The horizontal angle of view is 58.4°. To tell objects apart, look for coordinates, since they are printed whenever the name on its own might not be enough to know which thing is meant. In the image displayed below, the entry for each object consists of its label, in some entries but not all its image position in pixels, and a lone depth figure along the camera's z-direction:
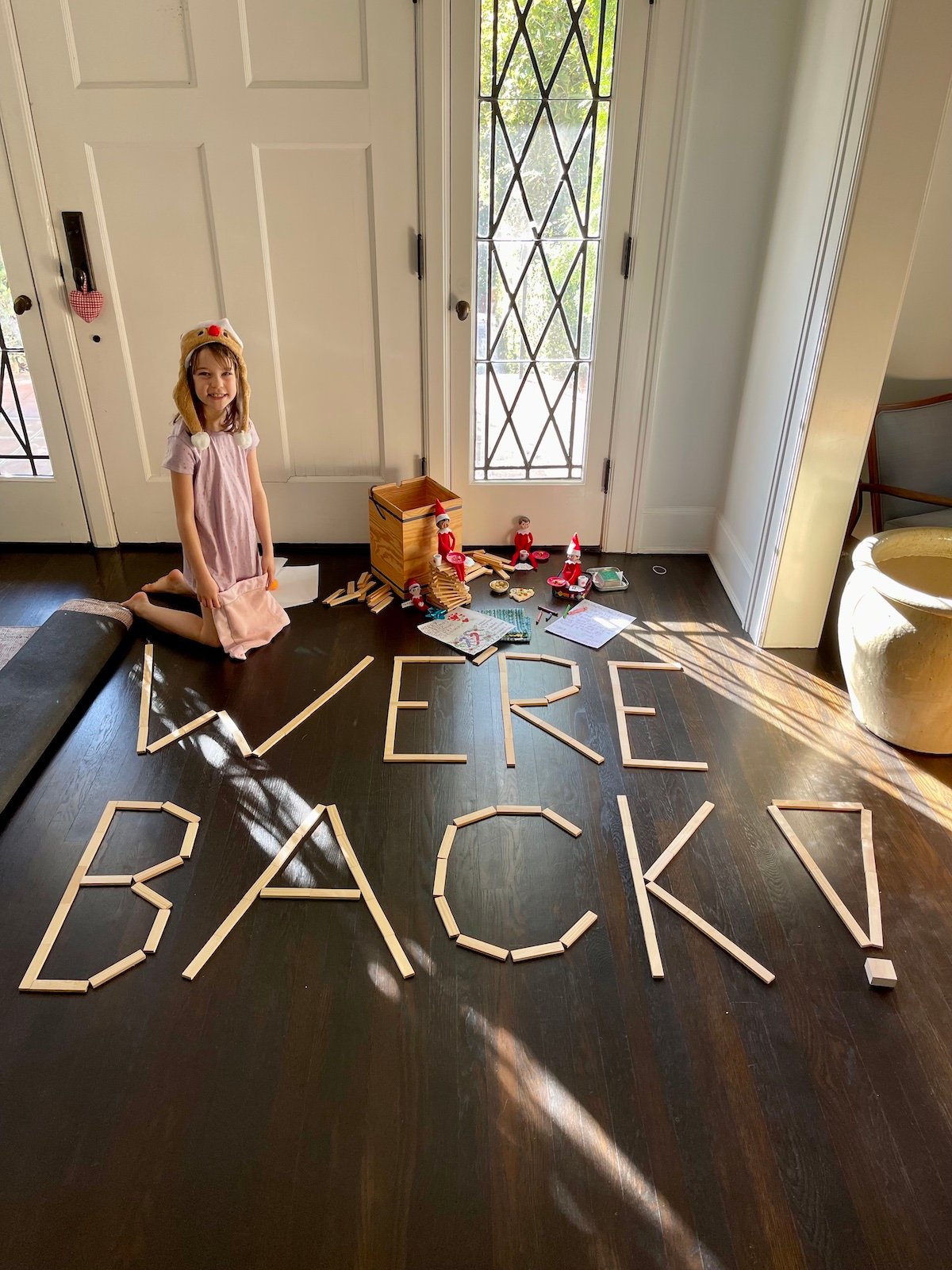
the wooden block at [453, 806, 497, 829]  2.26
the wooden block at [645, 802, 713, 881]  2.13
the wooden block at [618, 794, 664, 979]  1.91
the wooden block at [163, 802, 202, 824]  2.26
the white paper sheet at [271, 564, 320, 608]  3.34
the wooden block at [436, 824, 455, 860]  2.15
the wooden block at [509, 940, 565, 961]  1.91
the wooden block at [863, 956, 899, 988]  1.85
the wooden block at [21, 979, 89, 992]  1.82
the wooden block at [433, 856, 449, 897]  2.06
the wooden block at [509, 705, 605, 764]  2.52
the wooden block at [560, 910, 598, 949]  1.94
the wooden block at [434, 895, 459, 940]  1.95
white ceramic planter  2.38
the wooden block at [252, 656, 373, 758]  2.54
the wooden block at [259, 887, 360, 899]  2.04
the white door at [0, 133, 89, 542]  3.16
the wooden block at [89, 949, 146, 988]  1.84
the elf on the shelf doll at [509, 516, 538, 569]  3.61
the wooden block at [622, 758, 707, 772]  2.49
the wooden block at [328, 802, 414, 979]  1.89
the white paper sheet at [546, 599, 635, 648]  3.11
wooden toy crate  3.25
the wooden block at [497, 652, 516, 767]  2.50
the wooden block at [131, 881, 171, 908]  2.02
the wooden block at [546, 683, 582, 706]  2.77
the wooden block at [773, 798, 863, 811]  2.34
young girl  2.68
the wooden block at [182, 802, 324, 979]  1.89
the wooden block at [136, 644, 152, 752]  2.54
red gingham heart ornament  3.18
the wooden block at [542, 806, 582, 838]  2.24
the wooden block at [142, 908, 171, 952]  1.91
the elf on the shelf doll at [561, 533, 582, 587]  3.44
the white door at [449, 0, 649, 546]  2.91
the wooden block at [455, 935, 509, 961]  1.91
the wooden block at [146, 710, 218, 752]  2.53
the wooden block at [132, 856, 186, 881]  2.08
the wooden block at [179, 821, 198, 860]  2.15
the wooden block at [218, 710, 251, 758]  2.52
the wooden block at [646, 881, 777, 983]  1.88
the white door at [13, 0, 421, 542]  2.88
